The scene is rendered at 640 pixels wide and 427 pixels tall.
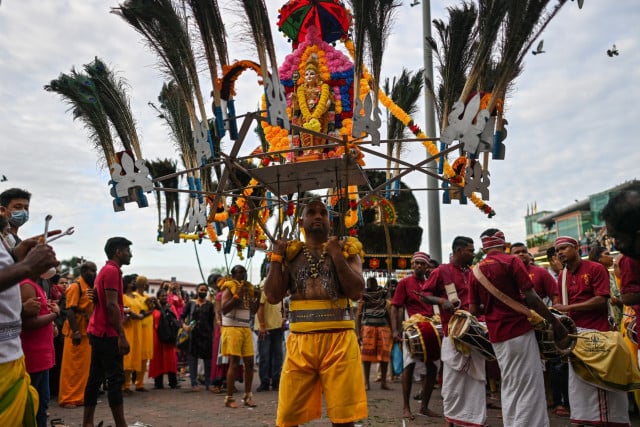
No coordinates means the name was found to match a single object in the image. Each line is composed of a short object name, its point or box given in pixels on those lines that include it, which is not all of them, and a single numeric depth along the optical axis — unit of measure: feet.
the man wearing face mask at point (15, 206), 14.81
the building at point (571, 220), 139.74
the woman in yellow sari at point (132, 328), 33.04
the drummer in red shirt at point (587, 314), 18.37
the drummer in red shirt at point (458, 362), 19.80
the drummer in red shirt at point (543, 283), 21.15
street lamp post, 33.88
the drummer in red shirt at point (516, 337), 16.31
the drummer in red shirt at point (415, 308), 23.59
